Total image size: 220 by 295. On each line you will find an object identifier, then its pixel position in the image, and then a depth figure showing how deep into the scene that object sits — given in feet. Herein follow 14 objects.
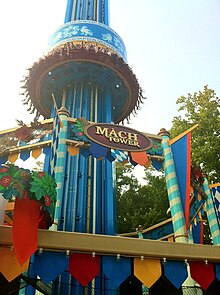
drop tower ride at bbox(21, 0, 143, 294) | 33.68
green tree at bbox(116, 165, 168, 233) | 58.65
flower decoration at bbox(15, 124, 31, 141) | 29.84
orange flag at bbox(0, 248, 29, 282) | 15.42
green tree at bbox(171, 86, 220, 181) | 52.24
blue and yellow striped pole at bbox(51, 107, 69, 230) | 23.85
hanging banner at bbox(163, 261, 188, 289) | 17.81
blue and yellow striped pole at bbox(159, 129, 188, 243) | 23.79
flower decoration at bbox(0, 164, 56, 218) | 16.39
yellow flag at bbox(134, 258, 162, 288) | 17.33
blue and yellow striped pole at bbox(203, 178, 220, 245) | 29.40
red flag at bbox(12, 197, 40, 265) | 15.31
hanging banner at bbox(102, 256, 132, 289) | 17.10
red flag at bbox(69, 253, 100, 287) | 16.68
